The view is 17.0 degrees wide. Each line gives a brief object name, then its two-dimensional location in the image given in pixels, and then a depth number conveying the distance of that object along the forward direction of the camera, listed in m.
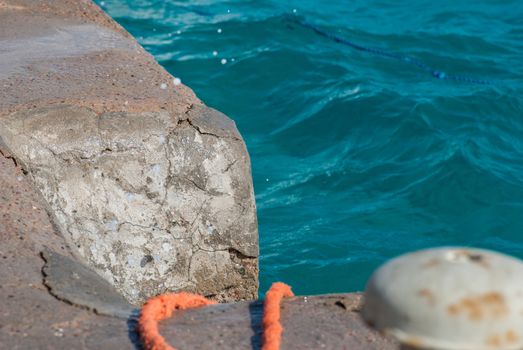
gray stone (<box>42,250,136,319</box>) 5.74
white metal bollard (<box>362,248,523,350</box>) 2.85
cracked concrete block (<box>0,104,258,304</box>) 7.66
